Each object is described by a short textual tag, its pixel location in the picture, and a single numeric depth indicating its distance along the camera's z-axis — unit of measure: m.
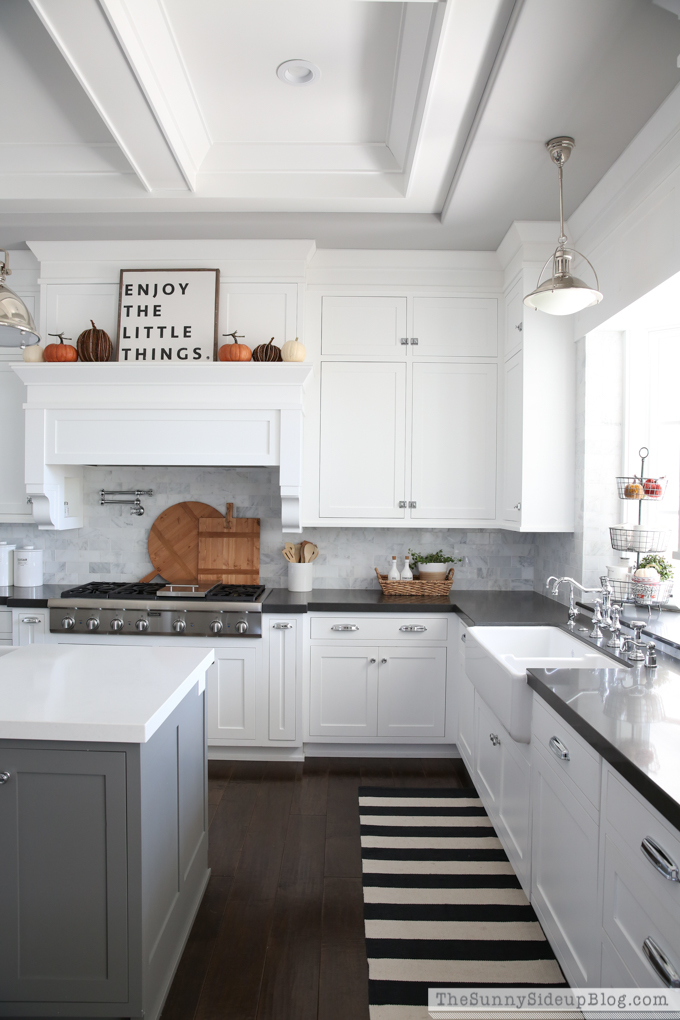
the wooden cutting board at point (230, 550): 3.83
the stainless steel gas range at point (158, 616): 3.29
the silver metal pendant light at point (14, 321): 1.95
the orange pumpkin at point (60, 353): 3.40
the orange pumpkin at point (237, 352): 3.32
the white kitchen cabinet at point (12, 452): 3.64
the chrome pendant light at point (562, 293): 2.16
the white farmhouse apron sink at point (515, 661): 2.11
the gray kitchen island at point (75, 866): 1.56
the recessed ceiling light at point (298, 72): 2.31
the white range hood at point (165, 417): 3.38
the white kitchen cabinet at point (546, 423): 3.23
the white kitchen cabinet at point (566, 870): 1.56
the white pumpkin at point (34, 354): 3.46
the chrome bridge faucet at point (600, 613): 2.43
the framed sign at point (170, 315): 3.46
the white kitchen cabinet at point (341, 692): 3.38
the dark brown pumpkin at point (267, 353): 3.39
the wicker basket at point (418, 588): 3.62
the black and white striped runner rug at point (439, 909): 1.85
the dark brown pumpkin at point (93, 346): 3.43
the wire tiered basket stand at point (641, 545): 2.59
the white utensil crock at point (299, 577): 3.65
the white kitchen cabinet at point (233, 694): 3.33
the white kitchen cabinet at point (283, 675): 3.33
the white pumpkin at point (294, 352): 3.33
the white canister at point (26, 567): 3.60
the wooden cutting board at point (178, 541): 3.86
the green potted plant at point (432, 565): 3.75
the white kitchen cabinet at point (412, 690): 3.38
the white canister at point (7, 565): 3.62
